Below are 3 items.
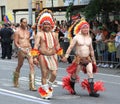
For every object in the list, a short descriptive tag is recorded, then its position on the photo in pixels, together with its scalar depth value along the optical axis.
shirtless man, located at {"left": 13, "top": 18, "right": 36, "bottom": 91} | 12.73
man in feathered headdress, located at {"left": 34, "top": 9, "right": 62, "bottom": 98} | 10.91
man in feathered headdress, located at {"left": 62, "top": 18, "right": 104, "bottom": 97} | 11.23
